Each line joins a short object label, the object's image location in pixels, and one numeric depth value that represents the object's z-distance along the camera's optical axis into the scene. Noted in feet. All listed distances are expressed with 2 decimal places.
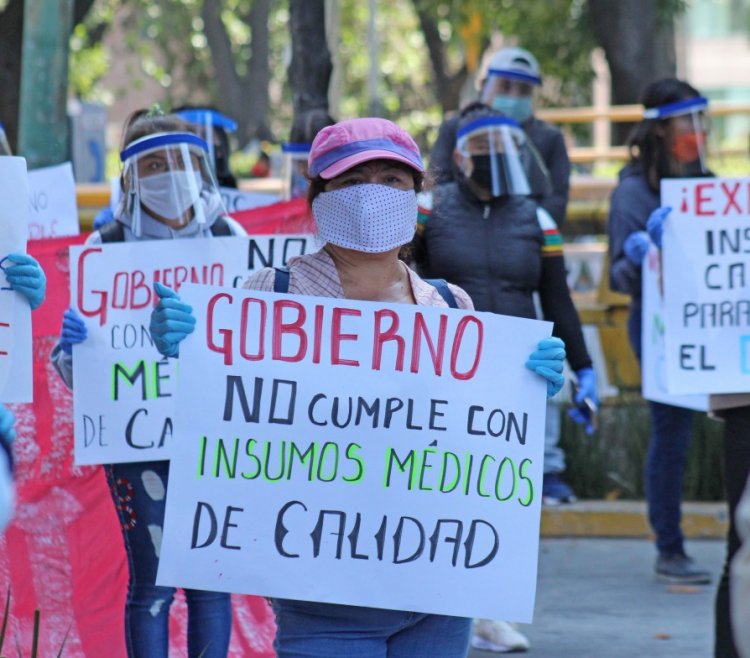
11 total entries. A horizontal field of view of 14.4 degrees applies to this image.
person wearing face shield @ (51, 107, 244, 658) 26.56
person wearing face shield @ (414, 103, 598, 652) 32.19
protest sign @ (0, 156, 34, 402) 24.49
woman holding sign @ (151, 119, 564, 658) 20.11
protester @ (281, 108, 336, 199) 39.11
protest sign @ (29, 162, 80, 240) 38.10
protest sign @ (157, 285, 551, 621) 20.22
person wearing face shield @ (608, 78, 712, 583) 37.70
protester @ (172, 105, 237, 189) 40.35
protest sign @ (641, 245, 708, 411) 34.67
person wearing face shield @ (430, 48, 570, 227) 44.32
